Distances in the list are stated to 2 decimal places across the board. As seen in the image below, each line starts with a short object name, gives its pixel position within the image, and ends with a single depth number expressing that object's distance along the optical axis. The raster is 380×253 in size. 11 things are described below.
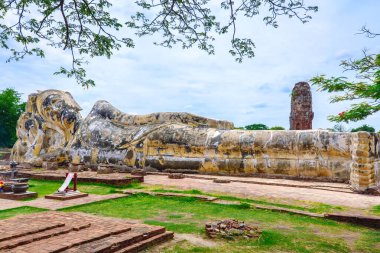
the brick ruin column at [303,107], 17.09
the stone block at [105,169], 9.55
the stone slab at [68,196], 6.15
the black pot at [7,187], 6.60
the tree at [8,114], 26.53
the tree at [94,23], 4.12
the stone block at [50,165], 10.91
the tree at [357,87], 4.98
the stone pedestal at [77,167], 10.78
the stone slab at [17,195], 6.29
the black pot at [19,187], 6.38
